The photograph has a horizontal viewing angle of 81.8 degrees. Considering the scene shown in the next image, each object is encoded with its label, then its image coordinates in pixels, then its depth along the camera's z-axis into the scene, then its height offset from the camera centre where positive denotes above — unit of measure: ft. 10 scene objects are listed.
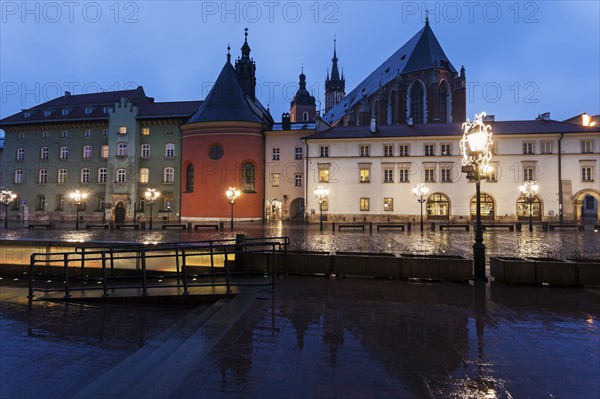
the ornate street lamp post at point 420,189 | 106.14 +6.67
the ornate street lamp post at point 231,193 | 112.69 +5.36
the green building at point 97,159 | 146.30 +21.86
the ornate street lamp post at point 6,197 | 123.81 +4.28
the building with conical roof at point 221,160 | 135.64 +19.94
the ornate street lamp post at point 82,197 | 143.95 +5.13
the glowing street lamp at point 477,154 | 31.89 +5.77
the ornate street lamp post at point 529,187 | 107.55 +7.43
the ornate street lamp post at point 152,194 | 123.13 +5.79
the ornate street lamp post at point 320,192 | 114.32 +6.01
